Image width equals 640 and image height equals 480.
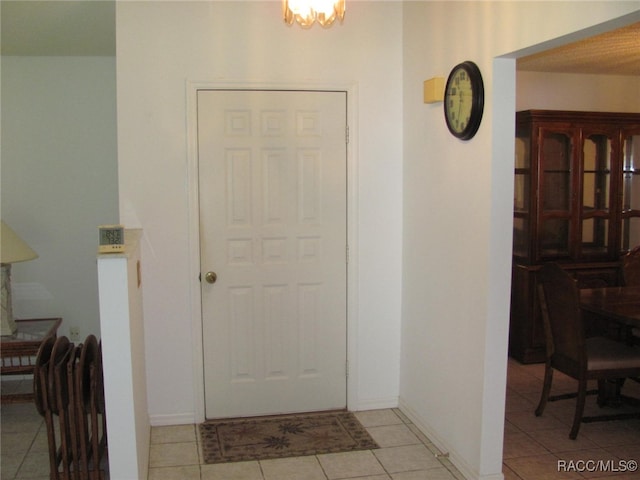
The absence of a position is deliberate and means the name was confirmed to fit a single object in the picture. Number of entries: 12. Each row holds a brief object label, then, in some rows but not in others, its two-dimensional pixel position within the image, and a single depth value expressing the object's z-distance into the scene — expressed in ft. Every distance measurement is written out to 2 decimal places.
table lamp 13.08
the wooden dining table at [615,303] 11.15
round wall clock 9.46
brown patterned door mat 11.19
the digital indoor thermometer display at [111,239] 8.80
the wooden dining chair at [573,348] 11.67
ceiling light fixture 8.24
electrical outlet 15.98
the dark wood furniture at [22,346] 12.71
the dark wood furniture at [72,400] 9.09
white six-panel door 12.17
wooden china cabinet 15.76
